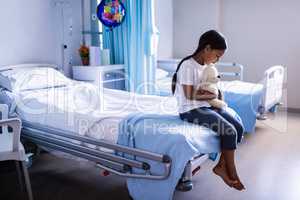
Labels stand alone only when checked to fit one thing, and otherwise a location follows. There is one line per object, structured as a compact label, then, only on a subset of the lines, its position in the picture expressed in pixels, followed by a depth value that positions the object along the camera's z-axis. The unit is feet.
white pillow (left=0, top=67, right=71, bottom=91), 9.41
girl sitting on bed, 6.47
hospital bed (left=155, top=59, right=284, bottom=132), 11.49
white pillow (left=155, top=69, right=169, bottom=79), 14.29
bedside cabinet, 11.57
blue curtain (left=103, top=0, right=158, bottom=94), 11.75
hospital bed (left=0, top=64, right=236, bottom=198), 6.12
